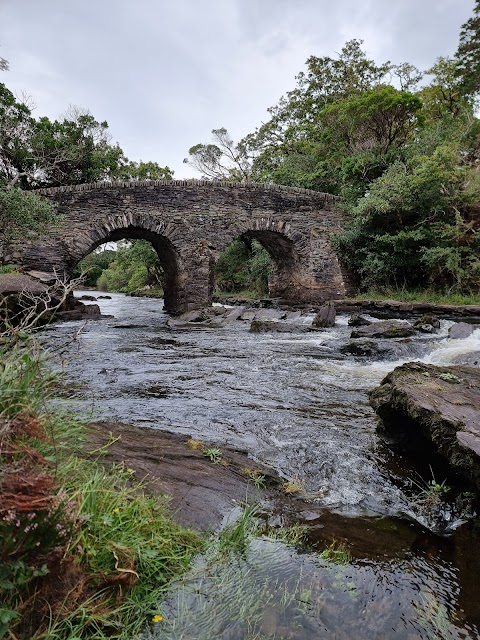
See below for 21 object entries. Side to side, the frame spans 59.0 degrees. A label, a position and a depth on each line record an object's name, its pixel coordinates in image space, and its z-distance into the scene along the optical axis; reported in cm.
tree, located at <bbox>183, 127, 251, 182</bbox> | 3155
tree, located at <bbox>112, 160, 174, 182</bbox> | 3014
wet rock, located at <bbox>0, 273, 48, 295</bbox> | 959
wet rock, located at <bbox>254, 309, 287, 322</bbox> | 1395
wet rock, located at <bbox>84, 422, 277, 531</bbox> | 241
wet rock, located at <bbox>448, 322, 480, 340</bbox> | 867
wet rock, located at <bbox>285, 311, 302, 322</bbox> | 1367
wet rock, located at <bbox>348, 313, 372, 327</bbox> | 1106
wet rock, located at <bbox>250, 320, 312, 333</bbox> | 1127
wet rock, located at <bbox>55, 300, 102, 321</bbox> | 1407
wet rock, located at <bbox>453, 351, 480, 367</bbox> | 669
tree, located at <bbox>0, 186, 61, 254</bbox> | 1102
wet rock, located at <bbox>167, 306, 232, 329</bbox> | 1309
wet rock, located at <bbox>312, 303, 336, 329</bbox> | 1180
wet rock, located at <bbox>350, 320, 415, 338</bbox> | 907
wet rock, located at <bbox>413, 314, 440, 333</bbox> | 943
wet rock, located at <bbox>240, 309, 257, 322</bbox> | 1403
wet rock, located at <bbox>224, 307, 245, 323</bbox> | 1373
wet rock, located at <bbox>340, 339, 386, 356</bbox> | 768
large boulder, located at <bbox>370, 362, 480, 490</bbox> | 276
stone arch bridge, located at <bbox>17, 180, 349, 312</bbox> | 1405
